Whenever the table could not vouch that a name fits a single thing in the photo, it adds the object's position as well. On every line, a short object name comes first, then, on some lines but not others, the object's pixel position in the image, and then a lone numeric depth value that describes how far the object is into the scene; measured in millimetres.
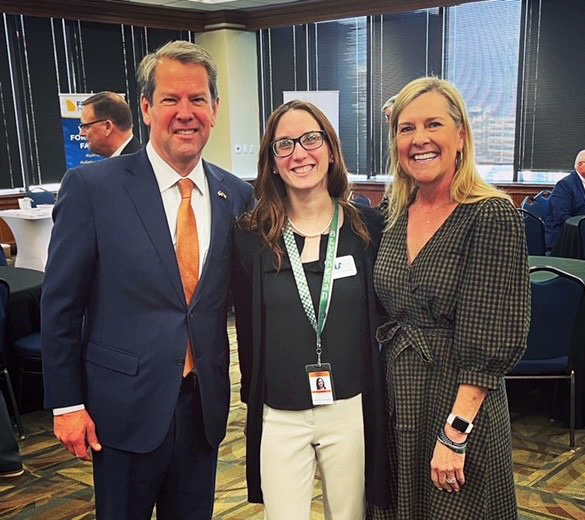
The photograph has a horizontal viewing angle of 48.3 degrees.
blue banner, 8391
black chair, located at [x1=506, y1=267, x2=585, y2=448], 3025
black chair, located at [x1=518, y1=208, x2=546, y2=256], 5160
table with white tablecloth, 6859
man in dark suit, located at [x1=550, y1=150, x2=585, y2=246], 5797
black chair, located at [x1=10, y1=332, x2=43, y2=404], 3578
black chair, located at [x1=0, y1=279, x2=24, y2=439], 3373
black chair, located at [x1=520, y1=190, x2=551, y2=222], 6113
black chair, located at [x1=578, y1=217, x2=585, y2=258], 5008
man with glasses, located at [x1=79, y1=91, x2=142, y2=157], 3900
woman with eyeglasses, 1656
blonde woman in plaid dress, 1538
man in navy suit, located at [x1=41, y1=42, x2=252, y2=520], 1589
